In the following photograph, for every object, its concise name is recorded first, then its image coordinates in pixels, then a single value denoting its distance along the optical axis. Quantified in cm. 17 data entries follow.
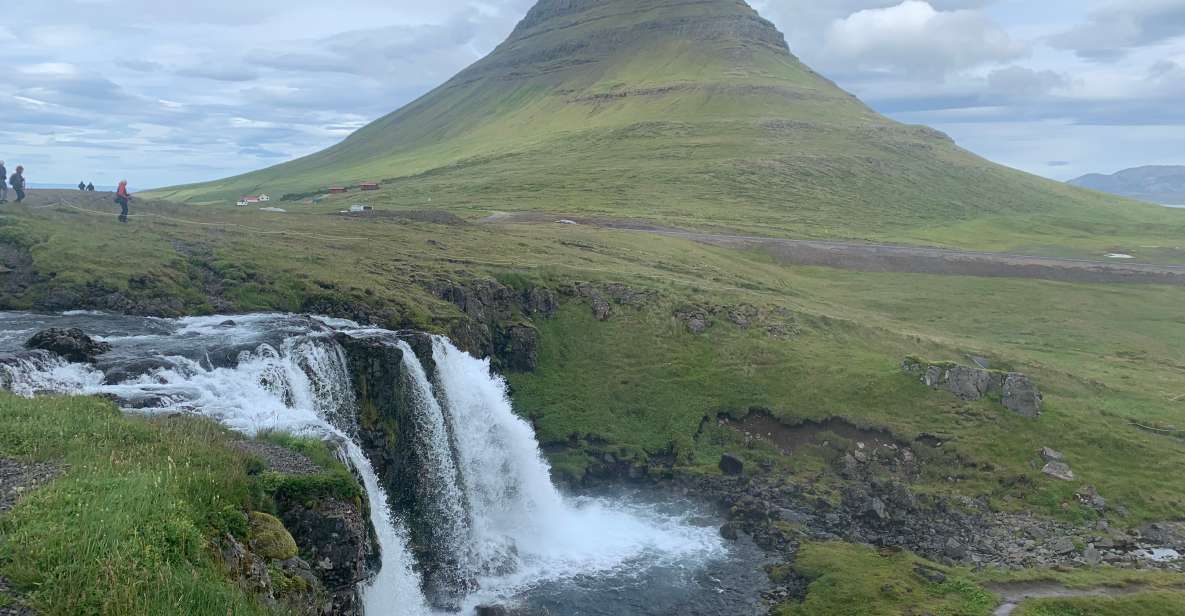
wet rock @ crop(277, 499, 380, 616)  1927
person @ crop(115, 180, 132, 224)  5317
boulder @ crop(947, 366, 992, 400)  4728
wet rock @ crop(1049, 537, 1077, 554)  3506
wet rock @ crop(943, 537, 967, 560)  3484
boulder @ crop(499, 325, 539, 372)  5225
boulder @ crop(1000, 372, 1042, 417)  4584
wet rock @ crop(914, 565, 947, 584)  3228
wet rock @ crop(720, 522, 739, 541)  3745
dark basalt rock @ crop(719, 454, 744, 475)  4412
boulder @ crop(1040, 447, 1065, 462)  4245
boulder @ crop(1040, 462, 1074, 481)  4117
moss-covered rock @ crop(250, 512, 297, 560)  1712
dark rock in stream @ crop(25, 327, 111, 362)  2880
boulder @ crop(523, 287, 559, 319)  5675
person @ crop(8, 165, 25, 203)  5000
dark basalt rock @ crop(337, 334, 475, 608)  3244
